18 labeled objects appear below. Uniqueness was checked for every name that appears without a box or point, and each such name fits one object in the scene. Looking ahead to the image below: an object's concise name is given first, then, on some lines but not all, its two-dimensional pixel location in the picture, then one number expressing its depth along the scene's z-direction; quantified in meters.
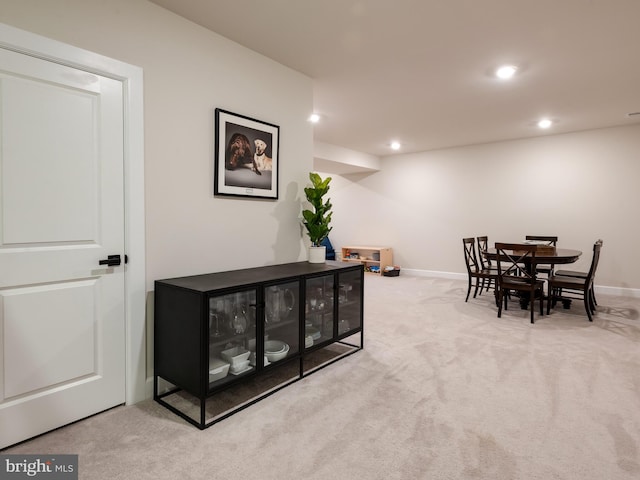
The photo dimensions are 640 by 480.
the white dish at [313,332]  2.70
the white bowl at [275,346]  2.43
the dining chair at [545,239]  5.02
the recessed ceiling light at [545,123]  4.89
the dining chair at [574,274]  4.43
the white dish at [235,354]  2.18
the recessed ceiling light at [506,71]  3.24
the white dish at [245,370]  2.17
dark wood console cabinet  2.00
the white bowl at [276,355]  2.37
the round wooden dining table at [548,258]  3.92
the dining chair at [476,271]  4.63
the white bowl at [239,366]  2.17
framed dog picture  2.61
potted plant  3.06
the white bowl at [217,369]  2.05
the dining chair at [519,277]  3.99
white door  1.76
